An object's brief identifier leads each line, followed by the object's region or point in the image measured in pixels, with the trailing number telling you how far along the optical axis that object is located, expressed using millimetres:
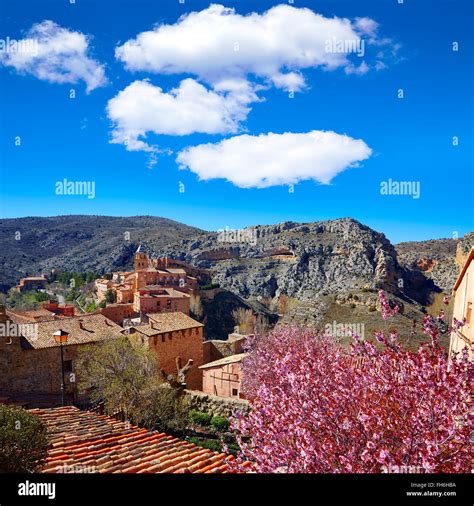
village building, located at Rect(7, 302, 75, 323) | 33781
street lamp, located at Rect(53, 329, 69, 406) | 12440
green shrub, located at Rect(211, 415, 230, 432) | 18672
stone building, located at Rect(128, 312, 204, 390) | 24281
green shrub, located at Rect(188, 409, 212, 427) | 19188
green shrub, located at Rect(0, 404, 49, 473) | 6230
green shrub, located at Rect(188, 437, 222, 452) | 15766
